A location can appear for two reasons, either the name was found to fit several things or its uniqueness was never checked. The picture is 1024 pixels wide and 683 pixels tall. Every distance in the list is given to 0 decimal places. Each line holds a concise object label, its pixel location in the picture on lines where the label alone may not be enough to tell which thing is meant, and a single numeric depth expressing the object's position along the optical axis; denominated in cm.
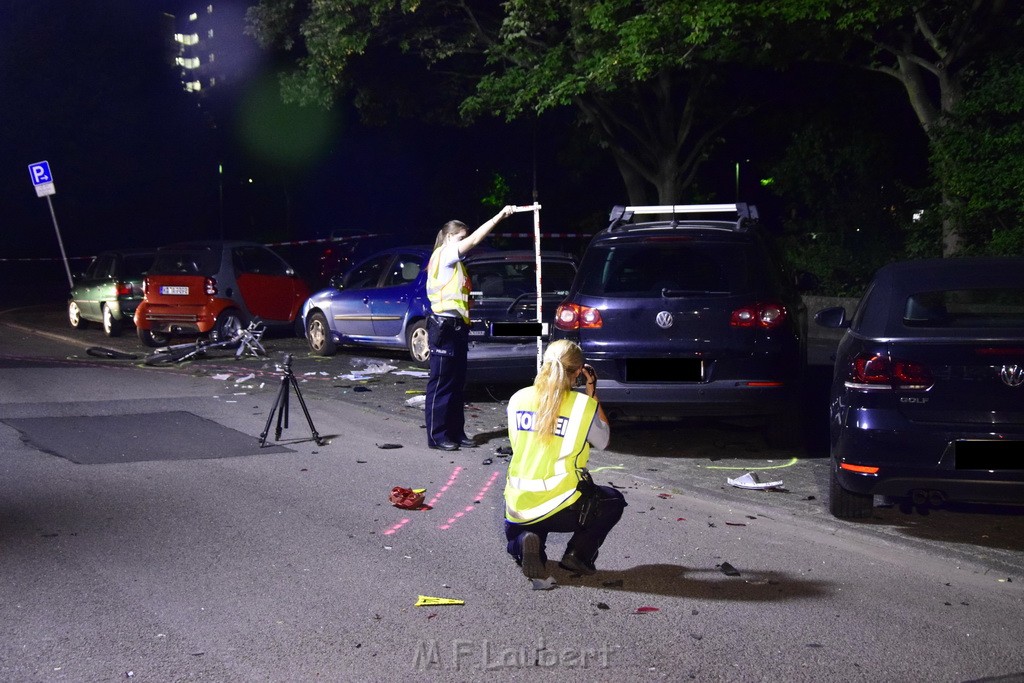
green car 2034
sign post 2441
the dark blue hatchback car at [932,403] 613
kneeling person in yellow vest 560
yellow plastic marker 547
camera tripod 951
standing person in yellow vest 930
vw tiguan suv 859
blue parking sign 2452
